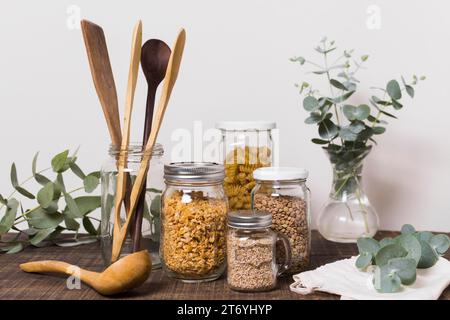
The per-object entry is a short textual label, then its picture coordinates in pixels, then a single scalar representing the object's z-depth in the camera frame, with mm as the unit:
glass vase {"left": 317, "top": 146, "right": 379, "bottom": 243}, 1167
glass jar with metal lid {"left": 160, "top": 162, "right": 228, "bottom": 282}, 908
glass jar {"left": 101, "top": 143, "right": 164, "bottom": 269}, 987
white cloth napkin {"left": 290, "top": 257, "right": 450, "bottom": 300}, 828
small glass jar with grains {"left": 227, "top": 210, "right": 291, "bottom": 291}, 865
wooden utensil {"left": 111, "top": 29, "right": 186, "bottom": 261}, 964
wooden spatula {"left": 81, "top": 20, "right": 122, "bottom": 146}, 938
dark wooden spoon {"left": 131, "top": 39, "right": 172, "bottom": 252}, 1008
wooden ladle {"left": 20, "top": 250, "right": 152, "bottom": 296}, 845
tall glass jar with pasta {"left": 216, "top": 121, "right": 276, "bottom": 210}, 1060
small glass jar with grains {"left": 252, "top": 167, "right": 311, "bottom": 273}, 957
